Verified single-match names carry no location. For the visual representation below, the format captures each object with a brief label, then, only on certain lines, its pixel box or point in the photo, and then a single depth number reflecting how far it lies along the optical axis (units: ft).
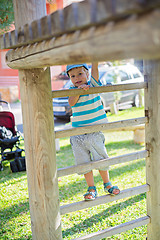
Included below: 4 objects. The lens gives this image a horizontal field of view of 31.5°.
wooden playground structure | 2.44
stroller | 15.11
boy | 7.75
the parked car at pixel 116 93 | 30.02
